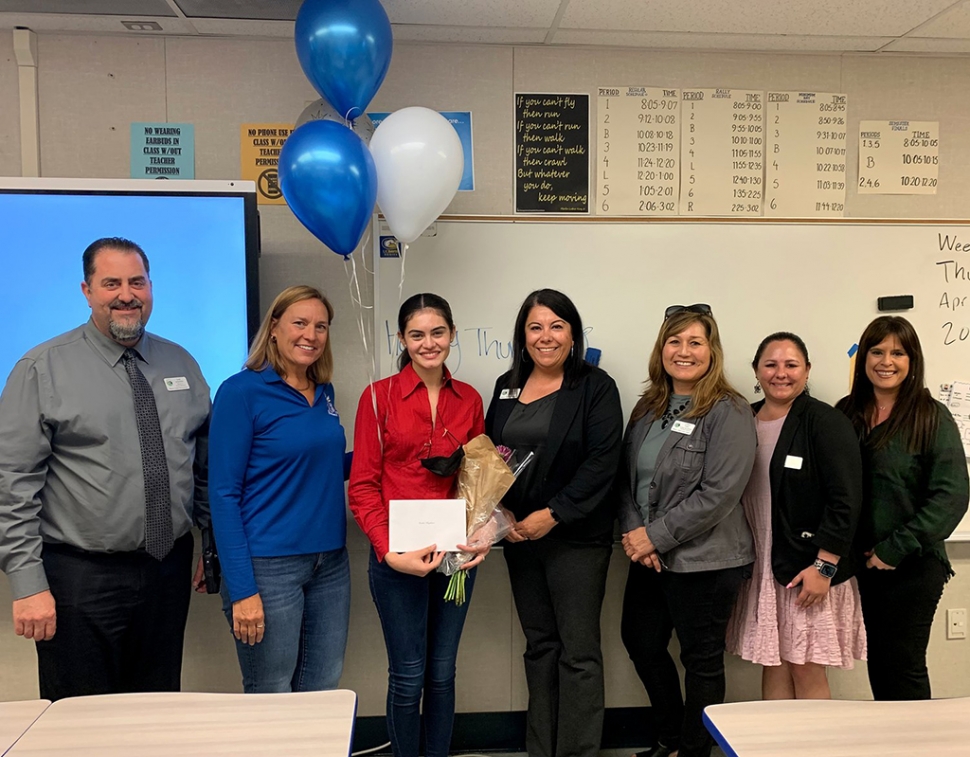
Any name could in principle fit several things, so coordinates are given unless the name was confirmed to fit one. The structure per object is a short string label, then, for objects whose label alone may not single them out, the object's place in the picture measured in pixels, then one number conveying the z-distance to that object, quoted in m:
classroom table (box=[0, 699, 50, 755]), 1.22
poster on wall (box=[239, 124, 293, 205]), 2.43
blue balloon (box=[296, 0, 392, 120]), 1.90
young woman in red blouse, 1.95
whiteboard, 2.50
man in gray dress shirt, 1.73
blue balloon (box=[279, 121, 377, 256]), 1.84
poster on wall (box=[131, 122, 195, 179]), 2.41
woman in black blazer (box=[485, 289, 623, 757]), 2.07
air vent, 2.29
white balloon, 1.99
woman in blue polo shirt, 1.82
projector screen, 2.19
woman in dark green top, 2.10
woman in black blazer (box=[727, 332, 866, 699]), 2.09
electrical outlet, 2.65
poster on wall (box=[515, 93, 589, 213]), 2.49
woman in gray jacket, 2.05
